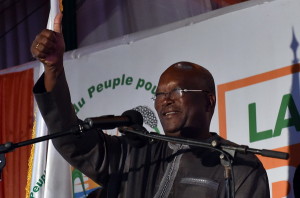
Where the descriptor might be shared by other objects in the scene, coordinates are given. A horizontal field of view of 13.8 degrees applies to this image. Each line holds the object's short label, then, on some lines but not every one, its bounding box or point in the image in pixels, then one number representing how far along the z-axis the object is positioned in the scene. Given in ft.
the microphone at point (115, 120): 14.63
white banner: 21.59
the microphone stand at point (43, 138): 14.75
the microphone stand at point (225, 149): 14.51
